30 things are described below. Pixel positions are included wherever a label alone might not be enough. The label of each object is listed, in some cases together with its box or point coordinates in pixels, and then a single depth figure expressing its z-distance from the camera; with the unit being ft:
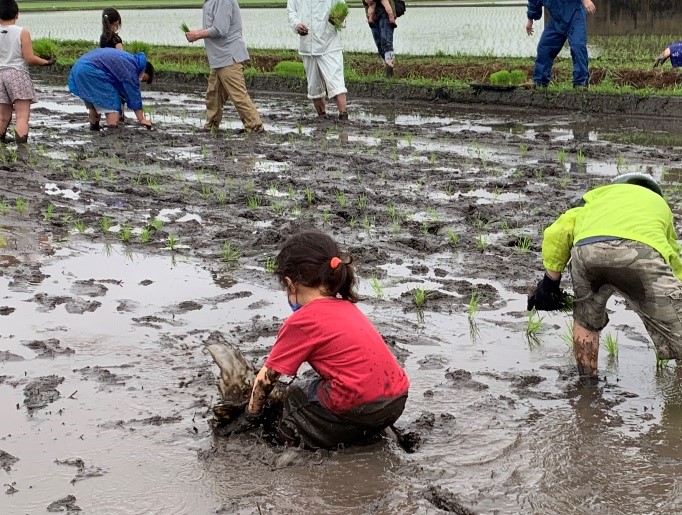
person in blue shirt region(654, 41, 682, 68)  25.91
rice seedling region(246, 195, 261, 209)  21.57
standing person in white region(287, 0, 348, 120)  34.42
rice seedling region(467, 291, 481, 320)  14.84
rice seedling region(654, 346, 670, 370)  13.00
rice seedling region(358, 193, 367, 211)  20.99
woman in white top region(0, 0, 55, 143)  29.99
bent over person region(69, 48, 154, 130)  32.24
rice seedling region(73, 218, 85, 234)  19.84
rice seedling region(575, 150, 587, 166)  26.11
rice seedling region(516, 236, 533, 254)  17.92
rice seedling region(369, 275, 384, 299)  15.84
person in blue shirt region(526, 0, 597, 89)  35.06
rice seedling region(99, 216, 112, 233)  19.92
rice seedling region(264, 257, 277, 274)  17.16
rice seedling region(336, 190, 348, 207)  21.38
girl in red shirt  10.62
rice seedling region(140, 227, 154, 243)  19.08
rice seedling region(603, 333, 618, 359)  13.44
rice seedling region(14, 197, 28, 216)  21.32
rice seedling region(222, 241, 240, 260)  17.85
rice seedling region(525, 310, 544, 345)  14.11
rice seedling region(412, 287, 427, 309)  15.33
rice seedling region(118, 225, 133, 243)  19.19
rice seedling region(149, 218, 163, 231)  19.88
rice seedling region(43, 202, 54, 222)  20.71
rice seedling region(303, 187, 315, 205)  21.66
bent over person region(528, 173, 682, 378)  11.72
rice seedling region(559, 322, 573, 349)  13.92
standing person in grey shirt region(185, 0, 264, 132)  31.83
